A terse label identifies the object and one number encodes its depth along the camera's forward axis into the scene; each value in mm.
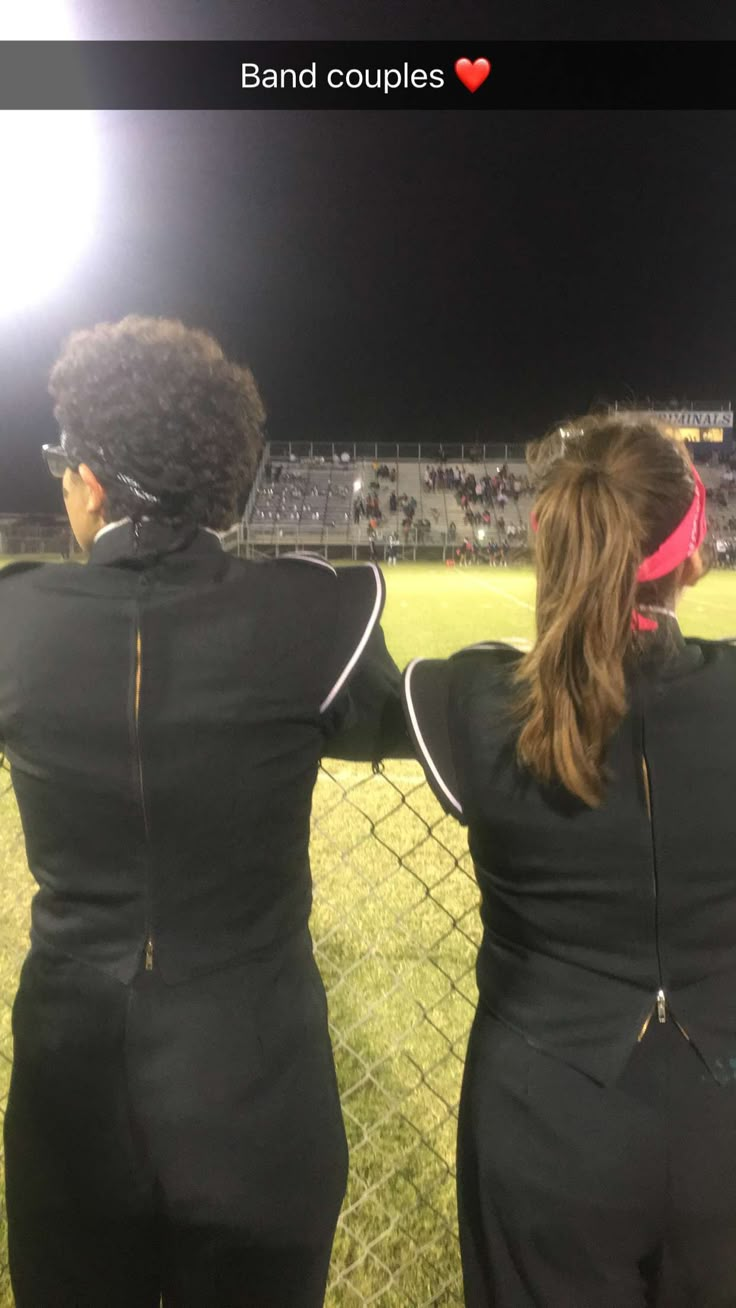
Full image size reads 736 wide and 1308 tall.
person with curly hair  1116
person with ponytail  1052
